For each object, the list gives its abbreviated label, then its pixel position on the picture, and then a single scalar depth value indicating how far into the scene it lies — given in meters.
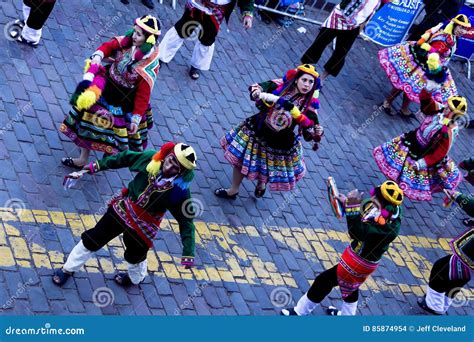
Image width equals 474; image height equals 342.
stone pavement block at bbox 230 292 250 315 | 14.53
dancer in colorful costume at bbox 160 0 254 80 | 18.70
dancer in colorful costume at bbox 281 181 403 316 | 13.43
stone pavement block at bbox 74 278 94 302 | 13.16
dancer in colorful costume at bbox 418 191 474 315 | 15.56
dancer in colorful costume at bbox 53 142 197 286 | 12.38
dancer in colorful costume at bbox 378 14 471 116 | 20.80
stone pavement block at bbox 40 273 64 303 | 12.87
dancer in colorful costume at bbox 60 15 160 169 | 14.62
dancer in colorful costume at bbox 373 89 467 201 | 18.28
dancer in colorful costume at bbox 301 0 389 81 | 20.75
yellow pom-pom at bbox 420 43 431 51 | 21.25
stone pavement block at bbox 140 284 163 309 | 13.75
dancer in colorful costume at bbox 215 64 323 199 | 15.59
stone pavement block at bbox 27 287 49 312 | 12.55
